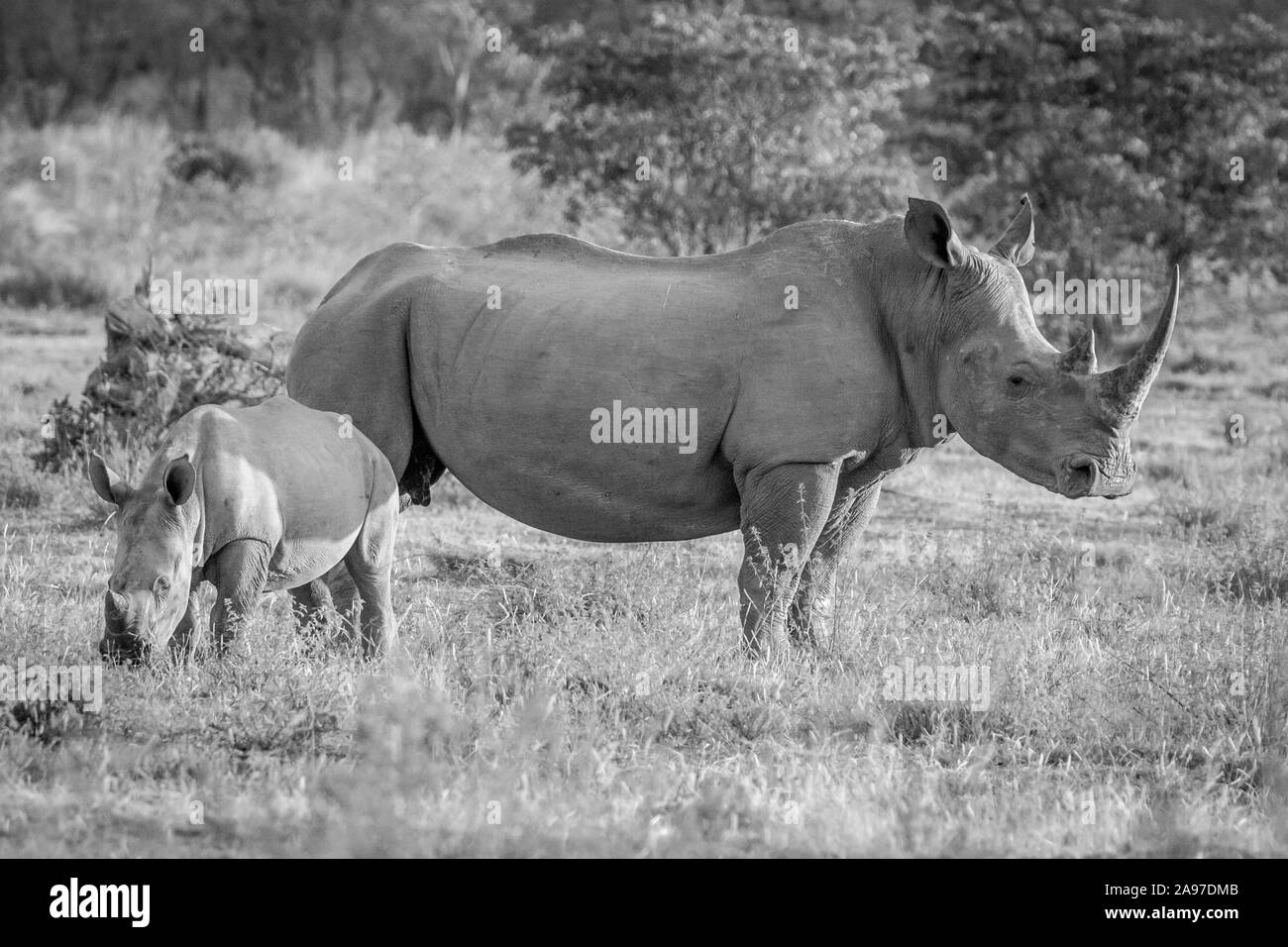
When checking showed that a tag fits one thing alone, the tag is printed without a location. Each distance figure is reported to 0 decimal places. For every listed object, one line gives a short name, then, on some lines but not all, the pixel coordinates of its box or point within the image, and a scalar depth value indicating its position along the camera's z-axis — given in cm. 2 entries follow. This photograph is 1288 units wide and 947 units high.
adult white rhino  1404
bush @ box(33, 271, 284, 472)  2230
